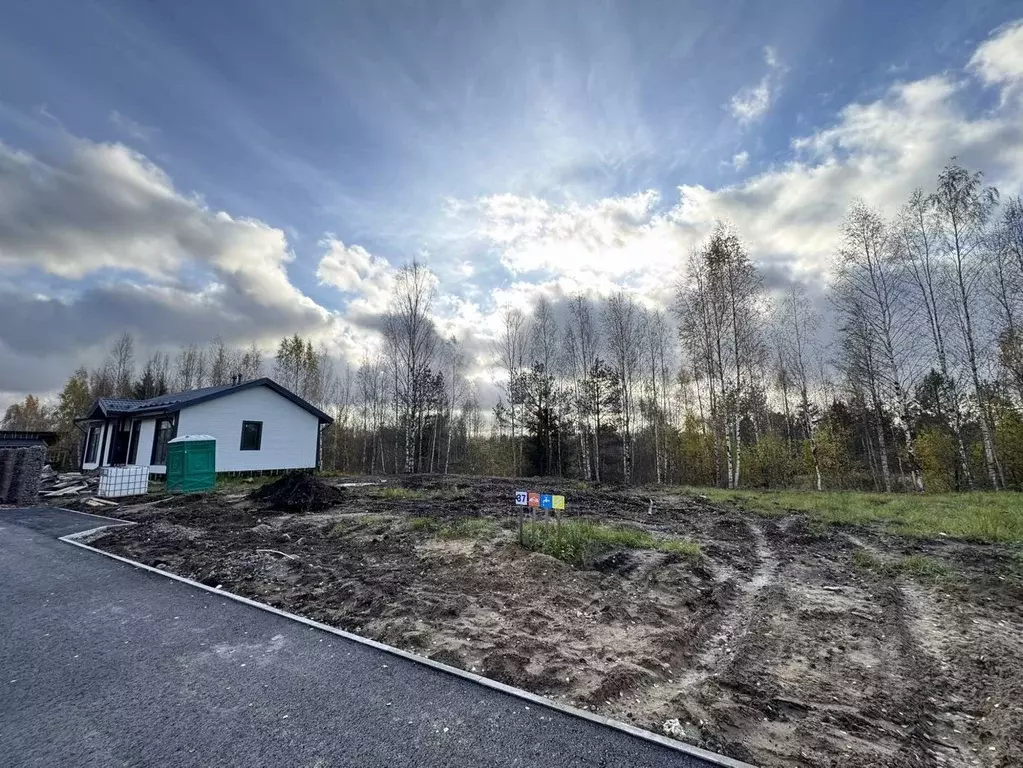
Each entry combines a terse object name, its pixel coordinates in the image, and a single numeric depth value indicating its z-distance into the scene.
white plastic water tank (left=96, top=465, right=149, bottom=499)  13.44
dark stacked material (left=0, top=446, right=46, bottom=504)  12.69
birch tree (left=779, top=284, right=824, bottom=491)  21.52
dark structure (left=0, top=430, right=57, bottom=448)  20.28
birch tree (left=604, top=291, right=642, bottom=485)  23.45
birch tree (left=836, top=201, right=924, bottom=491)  16.00
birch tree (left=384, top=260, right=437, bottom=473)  24.94
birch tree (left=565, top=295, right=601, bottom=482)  24.76
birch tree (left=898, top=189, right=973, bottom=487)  15.62
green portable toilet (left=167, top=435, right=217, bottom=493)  14.27
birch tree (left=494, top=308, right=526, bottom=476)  26.61
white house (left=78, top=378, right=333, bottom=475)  17.22
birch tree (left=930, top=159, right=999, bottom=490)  15.12
